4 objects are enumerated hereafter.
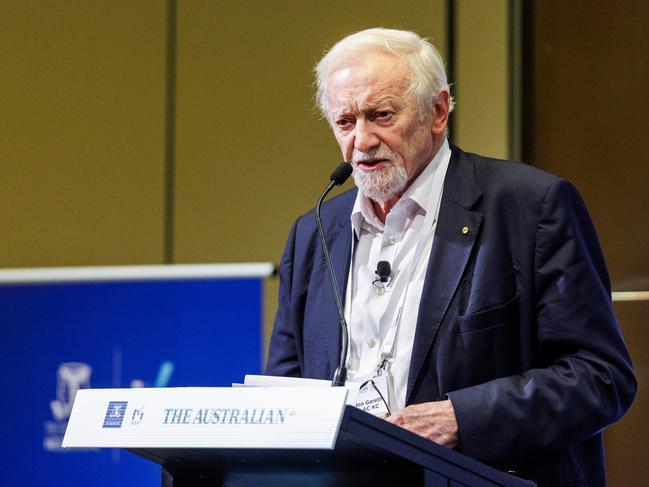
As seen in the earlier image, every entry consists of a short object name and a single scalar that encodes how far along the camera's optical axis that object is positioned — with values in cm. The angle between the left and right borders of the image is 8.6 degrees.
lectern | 558
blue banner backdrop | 712
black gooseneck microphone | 581
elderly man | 590
